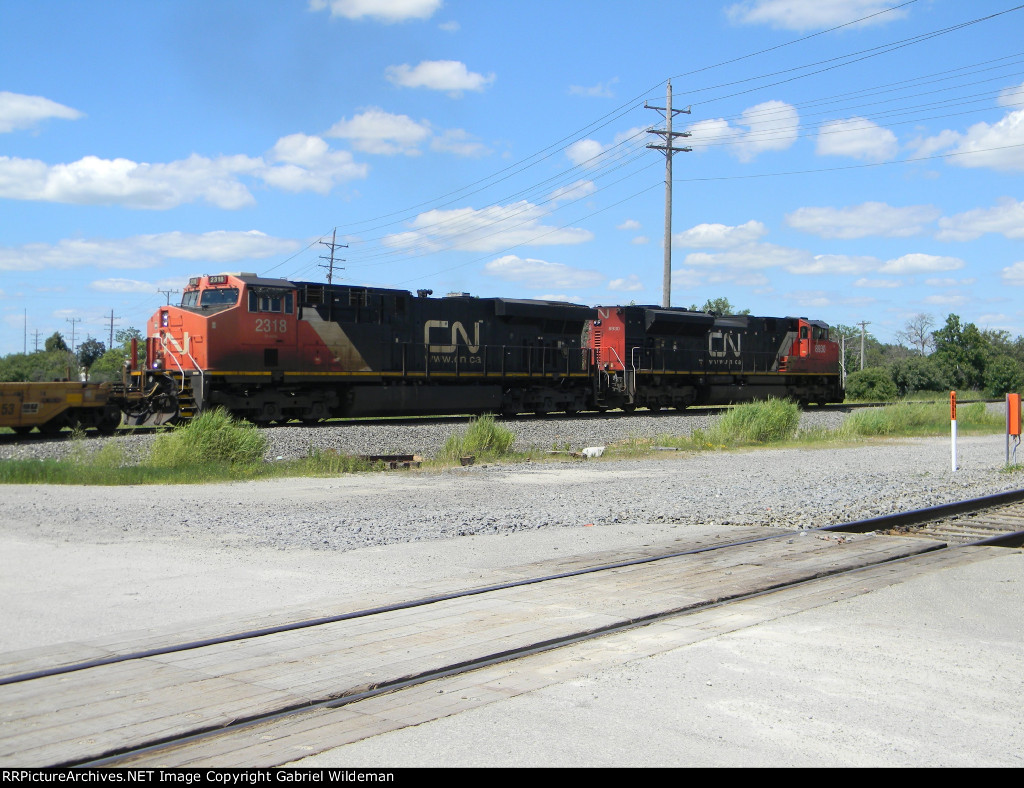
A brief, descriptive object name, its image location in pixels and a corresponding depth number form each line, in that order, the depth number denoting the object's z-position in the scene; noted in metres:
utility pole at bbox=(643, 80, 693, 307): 33.72
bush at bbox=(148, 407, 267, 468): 14.27
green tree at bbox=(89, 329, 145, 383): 73.73
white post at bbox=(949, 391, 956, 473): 15.30
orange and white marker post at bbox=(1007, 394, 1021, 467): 16.48
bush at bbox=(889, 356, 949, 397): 59.72
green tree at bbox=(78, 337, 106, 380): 81.50
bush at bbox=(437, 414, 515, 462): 16.92
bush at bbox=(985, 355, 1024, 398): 65.12
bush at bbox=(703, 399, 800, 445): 20.86
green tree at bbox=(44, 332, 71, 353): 95.56
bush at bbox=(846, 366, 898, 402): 52.34
